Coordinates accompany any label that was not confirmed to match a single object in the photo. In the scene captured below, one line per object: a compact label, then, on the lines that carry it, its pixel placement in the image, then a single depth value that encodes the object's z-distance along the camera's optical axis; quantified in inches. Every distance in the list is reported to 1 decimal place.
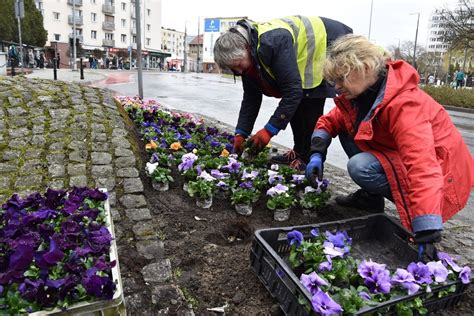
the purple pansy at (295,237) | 74.6
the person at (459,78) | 1153.3
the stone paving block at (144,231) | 91.6
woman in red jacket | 72.6
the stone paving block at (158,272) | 76.9
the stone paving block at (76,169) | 114.0
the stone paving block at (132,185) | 110.6
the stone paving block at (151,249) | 84.9
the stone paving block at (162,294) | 70.1
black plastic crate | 63.6
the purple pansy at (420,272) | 67.4
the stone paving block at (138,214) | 98.8
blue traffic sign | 3143.2
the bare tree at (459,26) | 652.7
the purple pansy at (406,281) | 65.1
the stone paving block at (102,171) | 114.6
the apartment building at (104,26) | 1894.7
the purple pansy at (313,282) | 62.9
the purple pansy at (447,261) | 72.8
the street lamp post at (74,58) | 1167.7
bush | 632.4
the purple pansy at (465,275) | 71.0
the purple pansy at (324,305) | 55.8
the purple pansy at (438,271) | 68.7
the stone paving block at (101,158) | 121.2
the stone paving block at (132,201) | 104.1
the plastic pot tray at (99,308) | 49.3
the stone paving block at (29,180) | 108.3
